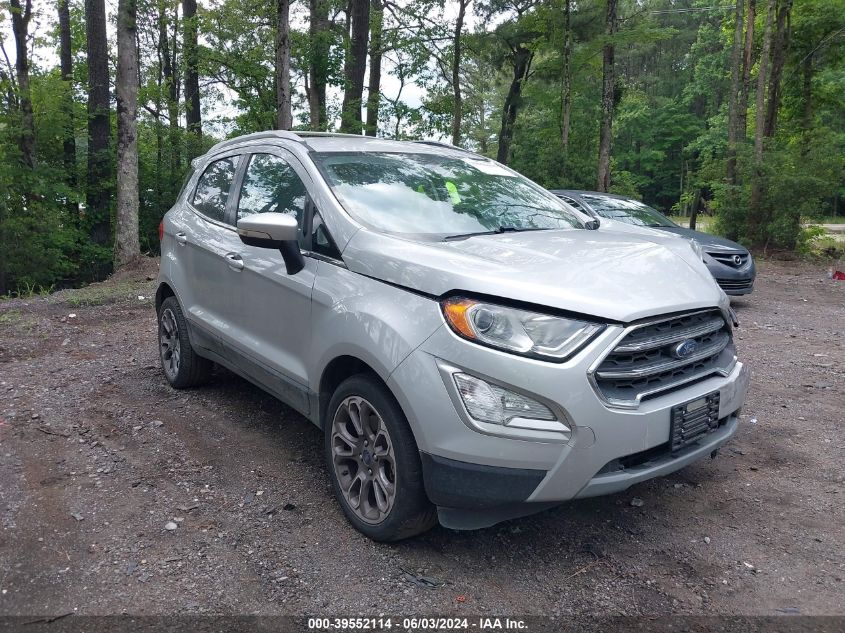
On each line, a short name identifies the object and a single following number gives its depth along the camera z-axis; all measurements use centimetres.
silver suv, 254
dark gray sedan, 907
